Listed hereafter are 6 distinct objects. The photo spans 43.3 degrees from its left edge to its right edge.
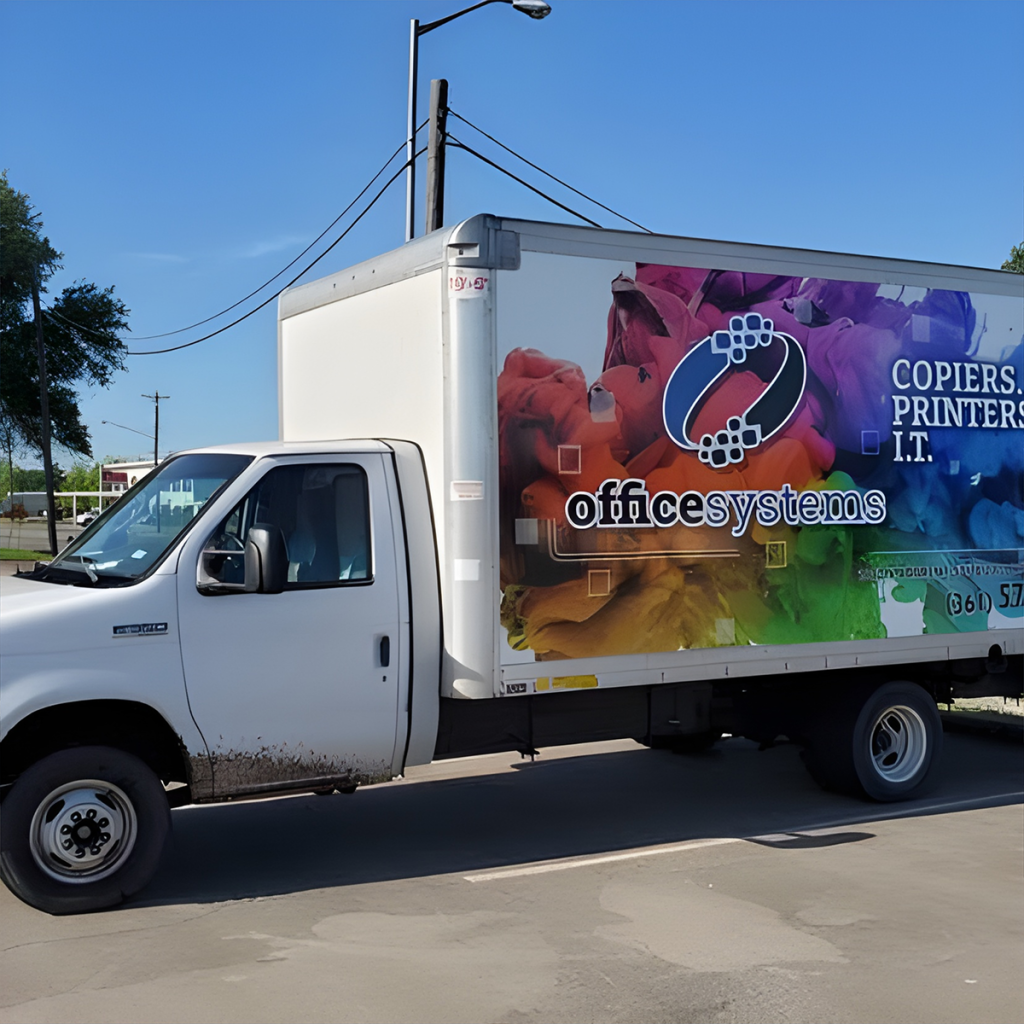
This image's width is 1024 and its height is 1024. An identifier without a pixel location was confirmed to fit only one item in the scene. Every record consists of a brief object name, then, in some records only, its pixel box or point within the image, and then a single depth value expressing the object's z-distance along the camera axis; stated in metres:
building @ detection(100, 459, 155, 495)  100.69
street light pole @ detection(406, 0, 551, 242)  16.06
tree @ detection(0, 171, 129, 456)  44.94
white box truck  6.46
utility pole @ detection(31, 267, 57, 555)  39.53
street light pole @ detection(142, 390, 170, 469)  100.56
